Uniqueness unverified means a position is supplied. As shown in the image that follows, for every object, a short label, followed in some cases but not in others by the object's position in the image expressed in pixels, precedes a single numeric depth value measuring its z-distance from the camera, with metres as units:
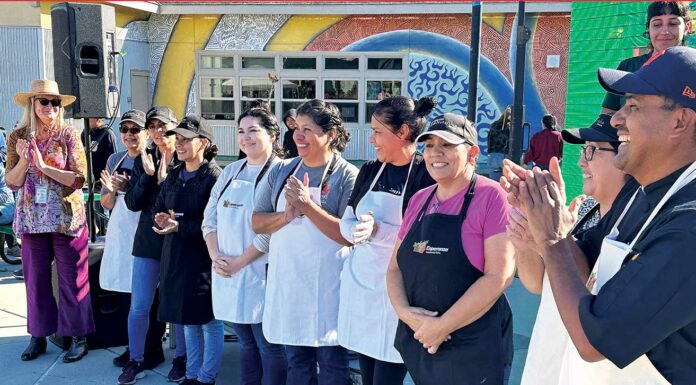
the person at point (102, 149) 7.95
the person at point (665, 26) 3.60
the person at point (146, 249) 4.31
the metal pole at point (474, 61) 6.46
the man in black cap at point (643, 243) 1.34
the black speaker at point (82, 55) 5.68
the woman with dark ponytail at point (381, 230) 3.01
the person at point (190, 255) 3.97
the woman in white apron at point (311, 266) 3.36
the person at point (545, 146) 10.05
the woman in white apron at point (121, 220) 4.57
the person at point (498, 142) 12.73
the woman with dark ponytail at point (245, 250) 3.68
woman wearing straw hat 4.65
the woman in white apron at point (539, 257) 1.93
